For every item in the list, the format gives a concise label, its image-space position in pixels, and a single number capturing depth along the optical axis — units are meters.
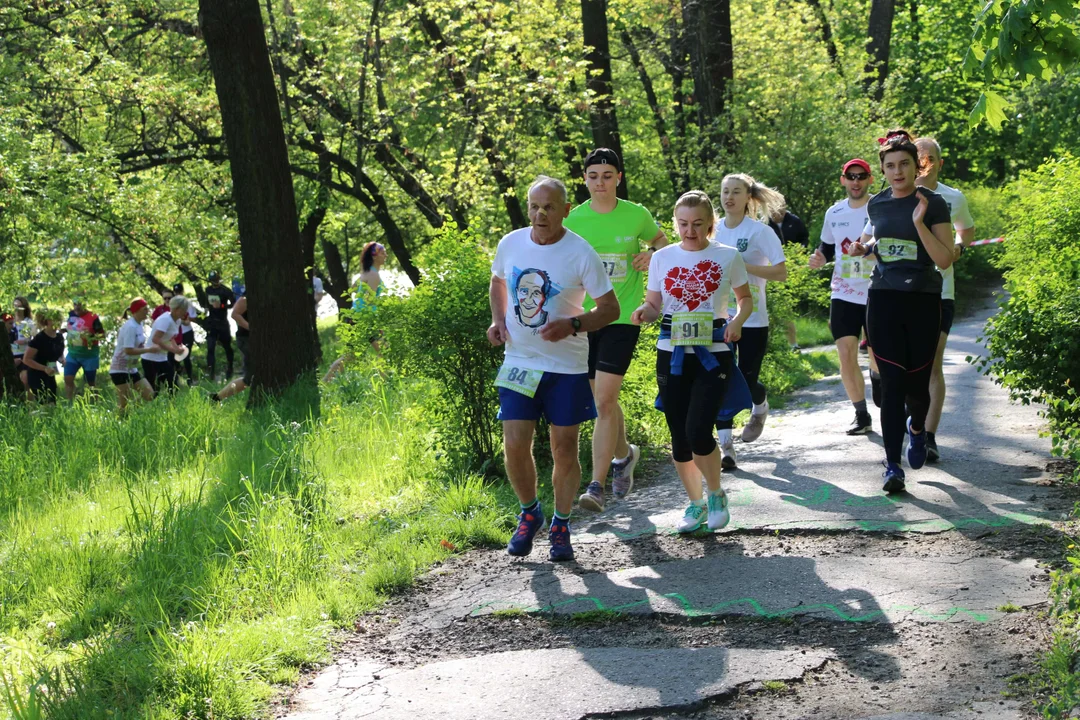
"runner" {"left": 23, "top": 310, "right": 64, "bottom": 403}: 17.12
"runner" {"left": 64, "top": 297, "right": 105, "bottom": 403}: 16.97
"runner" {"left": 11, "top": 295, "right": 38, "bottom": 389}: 20.98
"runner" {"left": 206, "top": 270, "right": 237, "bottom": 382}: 25.39
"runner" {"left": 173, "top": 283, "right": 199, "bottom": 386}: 22.99
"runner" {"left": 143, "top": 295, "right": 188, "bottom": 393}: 15.70
